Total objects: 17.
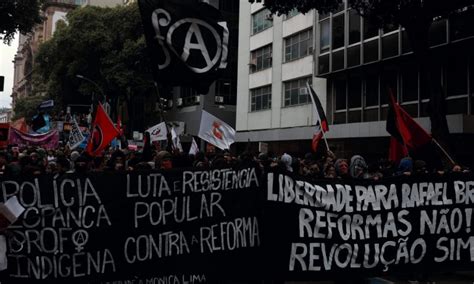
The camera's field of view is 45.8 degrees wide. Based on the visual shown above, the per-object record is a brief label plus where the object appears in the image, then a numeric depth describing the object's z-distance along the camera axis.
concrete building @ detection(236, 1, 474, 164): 21.23
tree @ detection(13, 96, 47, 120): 66.62
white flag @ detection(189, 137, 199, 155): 14.65
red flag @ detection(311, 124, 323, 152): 16.41
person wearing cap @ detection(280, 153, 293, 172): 10.75
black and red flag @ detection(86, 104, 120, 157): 14.09
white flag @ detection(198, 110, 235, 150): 13.19
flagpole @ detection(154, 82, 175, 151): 12.28
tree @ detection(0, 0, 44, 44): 19.11
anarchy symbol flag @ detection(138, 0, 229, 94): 7.17
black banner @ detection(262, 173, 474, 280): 6.21
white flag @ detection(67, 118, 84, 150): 19.89
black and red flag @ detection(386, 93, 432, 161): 9.56
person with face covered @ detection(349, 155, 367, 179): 10.50
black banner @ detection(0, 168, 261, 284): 5.43
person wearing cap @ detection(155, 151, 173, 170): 8.93
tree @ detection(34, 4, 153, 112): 42.53
